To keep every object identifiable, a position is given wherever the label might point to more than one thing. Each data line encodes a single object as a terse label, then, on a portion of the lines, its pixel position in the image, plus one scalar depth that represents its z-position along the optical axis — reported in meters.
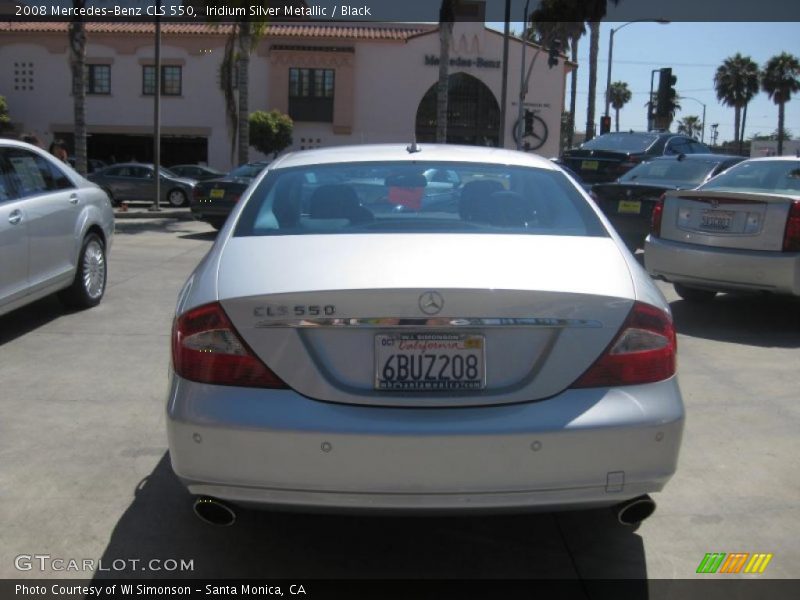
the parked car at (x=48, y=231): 6.59
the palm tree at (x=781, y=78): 66.19
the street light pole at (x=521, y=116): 29.31
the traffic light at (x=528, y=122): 30.75
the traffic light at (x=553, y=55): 31.90
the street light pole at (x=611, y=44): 40.12
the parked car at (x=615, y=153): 16.11
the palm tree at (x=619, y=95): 86.81
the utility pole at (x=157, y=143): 21.44
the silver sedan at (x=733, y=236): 7.59
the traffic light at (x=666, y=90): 26.06
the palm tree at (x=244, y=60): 22.94
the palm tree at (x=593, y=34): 37.16
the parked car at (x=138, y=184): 24.48
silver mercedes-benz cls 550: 2.89
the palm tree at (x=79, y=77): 18.45
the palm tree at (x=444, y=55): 25.32
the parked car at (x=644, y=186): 11.95
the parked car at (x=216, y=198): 14.77
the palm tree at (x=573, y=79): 46.45
